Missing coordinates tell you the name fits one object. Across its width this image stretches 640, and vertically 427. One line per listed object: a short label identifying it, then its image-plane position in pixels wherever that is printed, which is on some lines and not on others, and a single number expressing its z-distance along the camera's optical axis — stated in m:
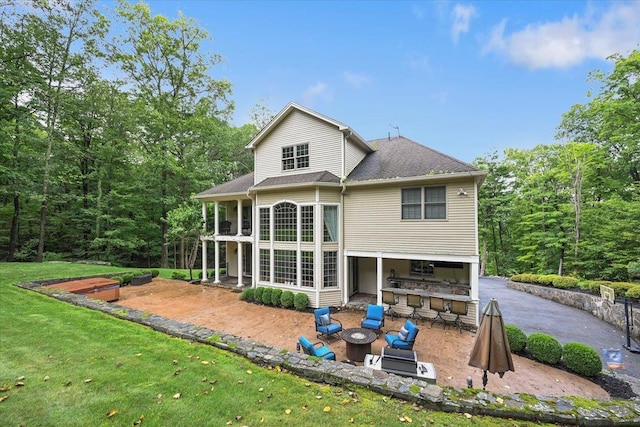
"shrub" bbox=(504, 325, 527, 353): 7.12
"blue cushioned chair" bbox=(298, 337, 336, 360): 6.25
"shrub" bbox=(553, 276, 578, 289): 13.01
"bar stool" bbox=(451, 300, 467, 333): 8.77
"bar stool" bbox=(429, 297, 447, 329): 9.02
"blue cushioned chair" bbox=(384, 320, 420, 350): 6.89
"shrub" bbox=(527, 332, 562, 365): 6.56
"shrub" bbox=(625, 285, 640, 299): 9.57
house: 9.52
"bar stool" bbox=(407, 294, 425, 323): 9.49
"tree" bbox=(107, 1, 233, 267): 20.69
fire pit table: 6.66
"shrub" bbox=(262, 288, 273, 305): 11.56
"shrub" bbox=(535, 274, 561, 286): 14.14
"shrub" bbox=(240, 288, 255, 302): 12.08
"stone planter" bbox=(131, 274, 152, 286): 14.88
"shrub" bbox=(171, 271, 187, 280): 16.61
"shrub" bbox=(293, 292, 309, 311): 10.80
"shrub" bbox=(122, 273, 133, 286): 14.76
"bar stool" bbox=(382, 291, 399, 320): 10.03
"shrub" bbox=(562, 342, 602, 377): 6.05
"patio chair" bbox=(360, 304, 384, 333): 8.48
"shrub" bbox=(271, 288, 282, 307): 11.38
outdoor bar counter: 9.04
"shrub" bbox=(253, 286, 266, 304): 11.79
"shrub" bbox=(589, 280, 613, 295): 11.71
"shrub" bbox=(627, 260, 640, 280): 10.62
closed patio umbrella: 4.49
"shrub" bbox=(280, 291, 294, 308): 11.13
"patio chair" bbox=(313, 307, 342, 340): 7.95
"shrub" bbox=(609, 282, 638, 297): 10.29
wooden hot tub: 11.01
